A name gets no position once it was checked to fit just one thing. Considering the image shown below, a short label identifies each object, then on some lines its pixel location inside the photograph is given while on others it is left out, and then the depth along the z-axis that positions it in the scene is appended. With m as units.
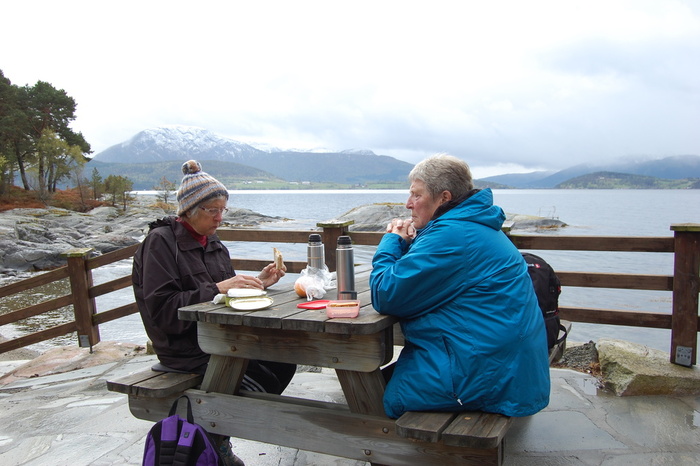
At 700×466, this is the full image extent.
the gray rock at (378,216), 28.72
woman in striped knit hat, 2.69
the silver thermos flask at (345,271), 2.59
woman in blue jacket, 2.06
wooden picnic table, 2.24
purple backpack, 2.29
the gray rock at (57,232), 24.27
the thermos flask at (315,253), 3.02
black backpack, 3.40
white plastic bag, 2.74
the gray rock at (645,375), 3.96
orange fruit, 2.82
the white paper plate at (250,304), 2.46
